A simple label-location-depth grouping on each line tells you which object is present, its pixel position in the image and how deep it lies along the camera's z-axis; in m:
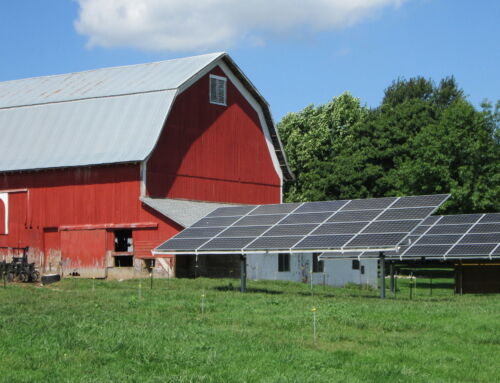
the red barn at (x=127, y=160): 44.06
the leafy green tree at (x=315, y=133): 72.75
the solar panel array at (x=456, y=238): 34.38
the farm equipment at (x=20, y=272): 40.22
